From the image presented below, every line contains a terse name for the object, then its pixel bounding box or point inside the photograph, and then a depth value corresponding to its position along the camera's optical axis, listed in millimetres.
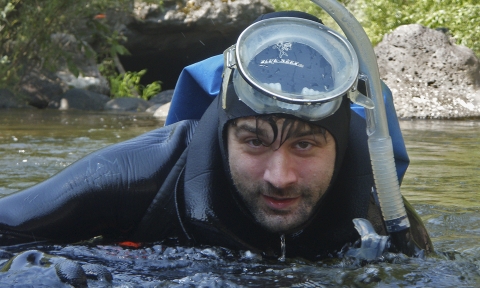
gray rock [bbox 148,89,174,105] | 13633
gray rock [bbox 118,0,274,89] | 14820
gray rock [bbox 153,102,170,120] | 11339
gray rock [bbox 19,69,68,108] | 12883
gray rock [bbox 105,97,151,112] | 12844
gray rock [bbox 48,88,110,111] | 12688
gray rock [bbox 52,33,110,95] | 13594
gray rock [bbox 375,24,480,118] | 10555
